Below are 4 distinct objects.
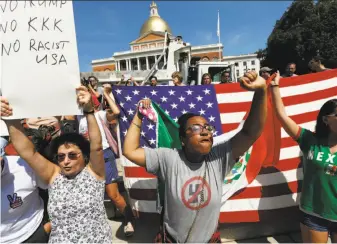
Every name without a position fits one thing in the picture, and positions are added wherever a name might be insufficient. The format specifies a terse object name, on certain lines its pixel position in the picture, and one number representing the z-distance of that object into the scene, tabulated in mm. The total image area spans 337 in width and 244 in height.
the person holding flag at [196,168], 1614
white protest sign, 1582
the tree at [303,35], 22312
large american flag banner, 3053
